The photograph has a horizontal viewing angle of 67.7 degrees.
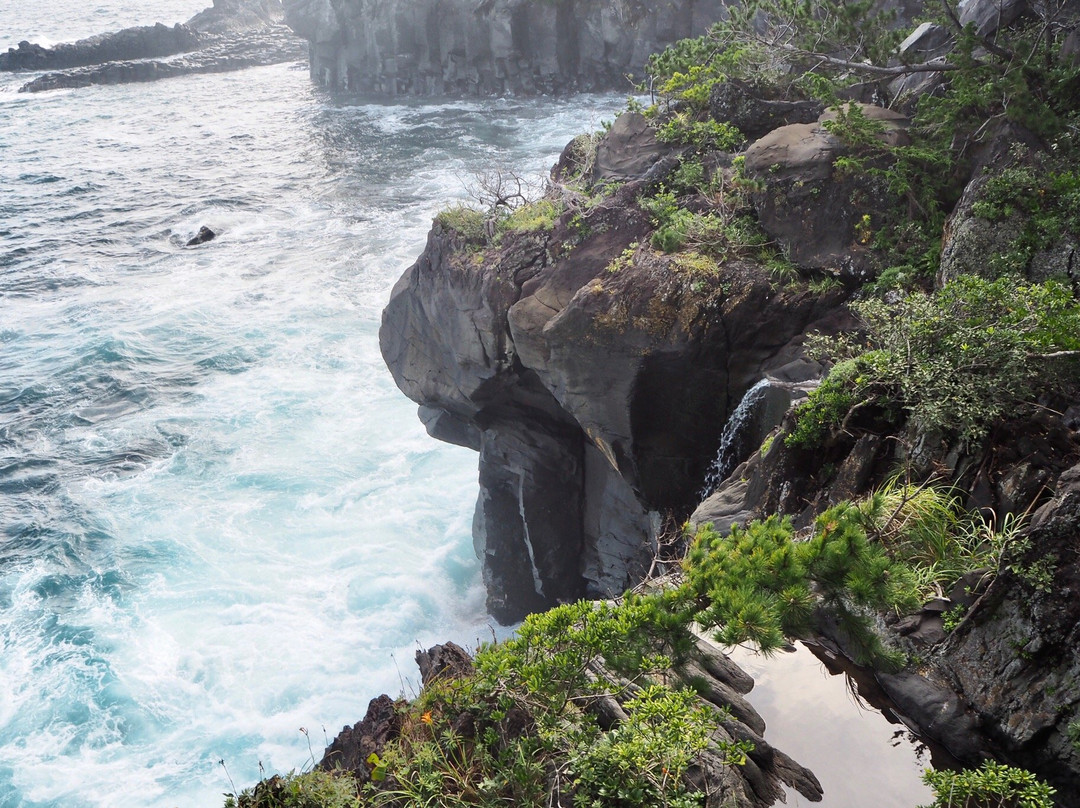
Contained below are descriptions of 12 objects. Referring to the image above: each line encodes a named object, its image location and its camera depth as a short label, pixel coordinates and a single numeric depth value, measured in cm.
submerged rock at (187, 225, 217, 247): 3341
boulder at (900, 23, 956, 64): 1432
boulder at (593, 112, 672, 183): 1575
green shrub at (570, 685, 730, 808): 633
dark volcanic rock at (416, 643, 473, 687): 968
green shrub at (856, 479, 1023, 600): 718
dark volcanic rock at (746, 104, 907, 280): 1218
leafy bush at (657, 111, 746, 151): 1499
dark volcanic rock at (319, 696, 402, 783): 870
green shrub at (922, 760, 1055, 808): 567
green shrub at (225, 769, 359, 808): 749
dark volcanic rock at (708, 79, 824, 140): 1494
